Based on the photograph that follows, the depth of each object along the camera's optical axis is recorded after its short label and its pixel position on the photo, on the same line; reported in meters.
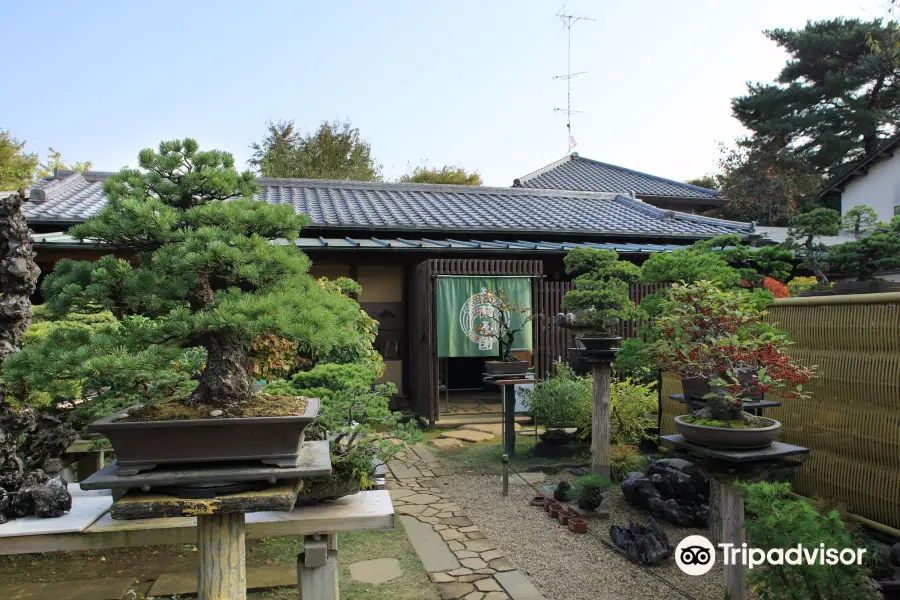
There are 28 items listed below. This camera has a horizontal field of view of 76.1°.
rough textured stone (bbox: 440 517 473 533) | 5.52
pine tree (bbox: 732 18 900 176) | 20.77
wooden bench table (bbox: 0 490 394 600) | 2.89
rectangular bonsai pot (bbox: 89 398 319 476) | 2.23
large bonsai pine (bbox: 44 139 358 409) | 2.33
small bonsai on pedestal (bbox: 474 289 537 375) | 9.75
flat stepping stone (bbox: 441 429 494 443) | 9.08
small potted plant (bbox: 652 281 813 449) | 3.52
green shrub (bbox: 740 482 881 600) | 3.03
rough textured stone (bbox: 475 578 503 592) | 4.16
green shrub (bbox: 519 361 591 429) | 7.65
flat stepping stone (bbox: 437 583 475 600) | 4.06
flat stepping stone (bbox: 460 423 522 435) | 9.66
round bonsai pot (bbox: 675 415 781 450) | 3.42
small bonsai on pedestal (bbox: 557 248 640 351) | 6.21
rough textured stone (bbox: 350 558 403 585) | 4.38
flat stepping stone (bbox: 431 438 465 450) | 8.67
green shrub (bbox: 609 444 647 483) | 6.57
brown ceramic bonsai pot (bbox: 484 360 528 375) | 7.52
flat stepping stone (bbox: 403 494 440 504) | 6.22
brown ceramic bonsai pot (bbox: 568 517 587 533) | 5.25
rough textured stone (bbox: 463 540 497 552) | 4.94
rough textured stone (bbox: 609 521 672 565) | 4.51
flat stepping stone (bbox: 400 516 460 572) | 4.61
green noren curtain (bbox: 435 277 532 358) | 9.85
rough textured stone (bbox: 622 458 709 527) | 5.29
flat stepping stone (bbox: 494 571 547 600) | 4.05
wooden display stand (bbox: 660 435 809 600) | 3.43
